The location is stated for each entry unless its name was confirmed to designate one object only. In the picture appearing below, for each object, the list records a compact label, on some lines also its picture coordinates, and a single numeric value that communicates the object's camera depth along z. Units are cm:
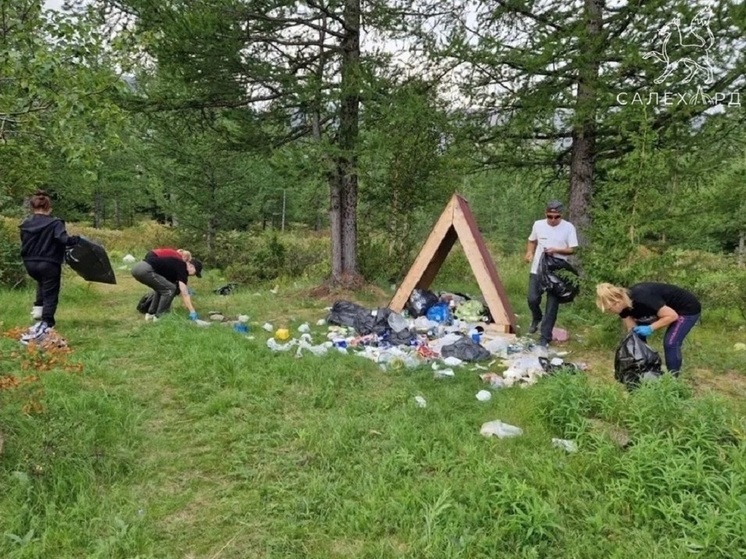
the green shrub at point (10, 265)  793
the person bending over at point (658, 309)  379
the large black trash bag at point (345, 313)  645
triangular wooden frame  604
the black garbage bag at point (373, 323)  600
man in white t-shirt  554
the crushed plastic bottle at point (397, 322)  603
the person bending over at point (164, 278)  611
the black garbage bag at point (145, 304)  675
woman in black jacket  510
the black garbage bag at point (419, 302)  670
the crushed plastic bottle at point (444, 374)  454
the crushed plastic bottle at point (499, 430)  329
